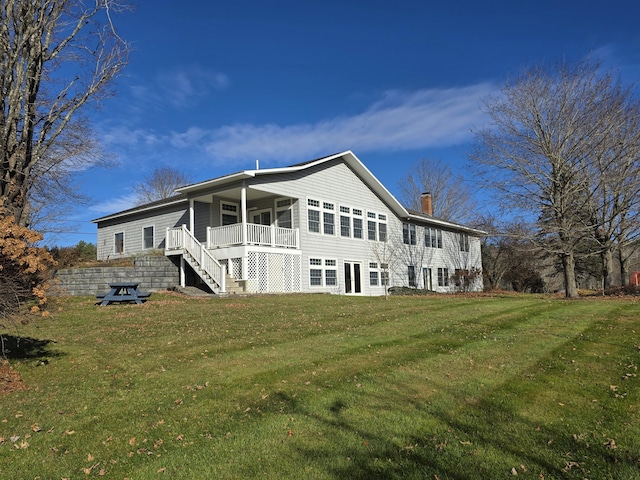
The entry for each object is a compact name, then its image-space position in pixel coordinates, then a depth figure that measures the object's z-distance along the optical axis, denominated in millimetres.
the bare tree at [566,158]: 18266
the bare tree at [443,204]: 44875
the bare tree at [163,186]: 46816
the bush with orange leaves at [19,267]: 5387
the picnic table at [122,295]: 13545
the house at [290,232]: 18781
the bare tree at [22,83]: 8695
